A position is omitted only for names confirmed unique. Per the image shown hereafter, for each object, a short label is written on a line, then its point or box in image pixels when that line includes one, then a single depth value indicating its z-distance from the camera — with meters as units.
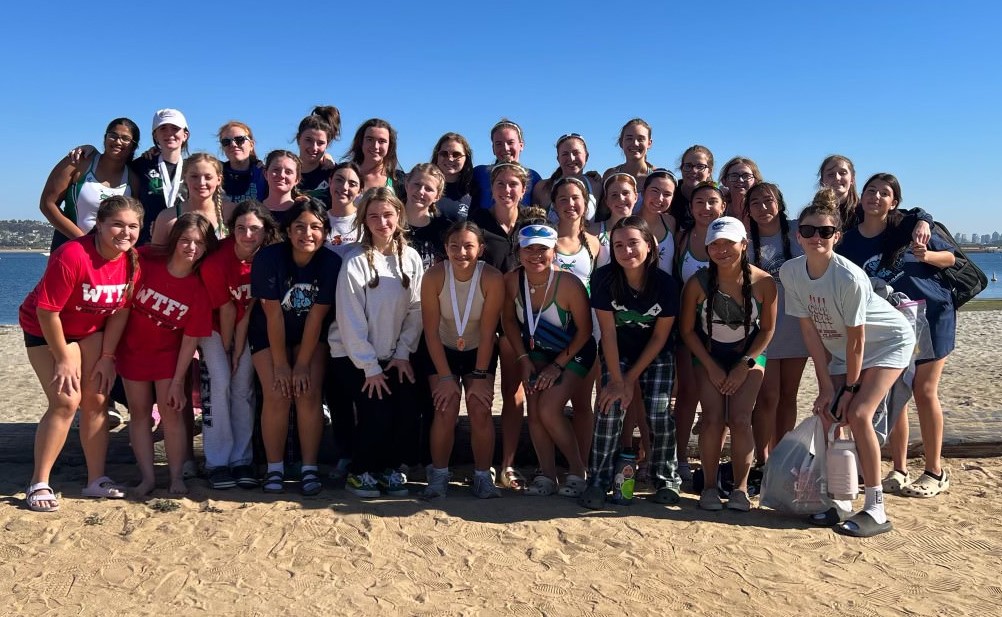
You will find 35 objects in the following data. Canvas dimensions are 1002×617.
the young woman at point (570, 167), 6.92
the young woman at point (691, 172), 6.45
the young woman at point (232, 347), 5.53
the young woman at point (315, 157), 6.72
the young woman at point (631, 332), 5.35
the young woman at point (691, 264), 5.76
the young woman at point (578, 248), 5.77
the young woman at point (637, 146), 7.12
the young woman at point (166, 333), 5.39
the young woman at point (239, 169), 6.68
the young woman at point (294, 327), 5.43
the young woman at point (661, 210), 5.98
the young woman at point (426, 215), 6.00
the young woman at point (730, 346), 5.27
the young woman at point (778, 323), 5.81
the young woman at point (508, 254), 5.77
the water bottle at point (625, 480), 5.37
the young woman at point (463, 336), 5.48
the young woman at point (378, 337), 5.44
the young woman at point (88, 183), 6.15
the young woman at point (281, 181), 6.05
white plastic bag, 5.14
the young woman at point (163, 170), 6.32
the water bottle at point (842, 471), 5.03
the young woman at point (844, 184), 6.15
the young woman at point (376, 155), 6.65
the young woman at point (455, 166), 6.84
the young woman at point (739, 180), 6.29
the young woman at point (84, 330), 5.01
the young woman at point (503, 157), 6.79
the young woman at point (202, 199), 5.71
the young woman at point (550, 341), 5.49
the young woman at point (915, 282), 5.77
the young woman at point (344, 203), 5.96
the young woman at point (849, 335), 4.96
